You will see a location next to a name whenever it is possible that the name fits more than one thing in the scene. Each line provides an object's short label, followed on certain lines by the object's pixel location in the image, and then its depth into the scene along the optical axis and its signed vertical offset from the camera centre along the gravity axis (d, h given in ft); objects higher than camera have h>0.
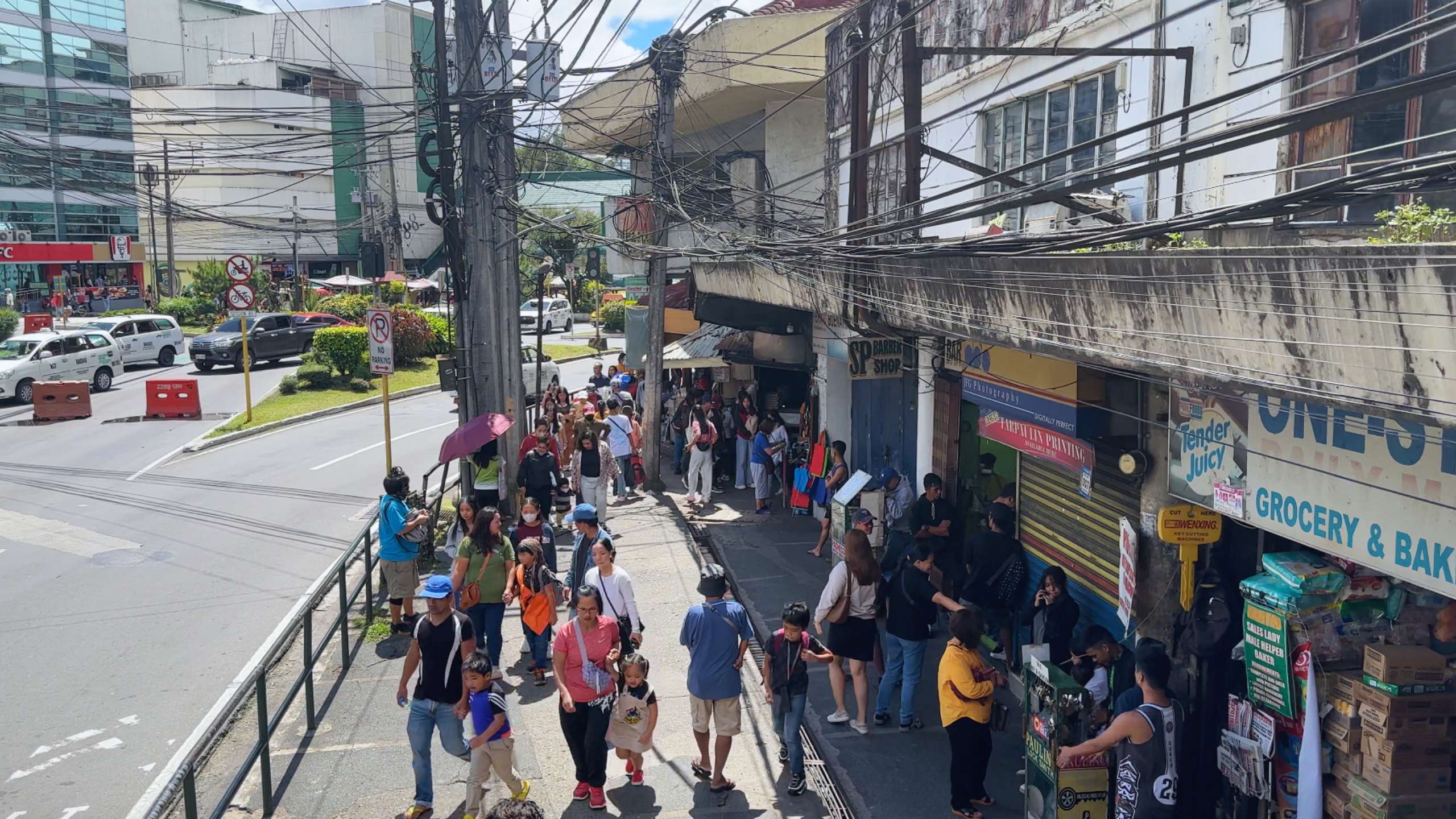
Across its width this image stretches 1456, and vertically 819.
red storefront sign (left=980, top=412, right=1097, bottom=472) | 29.71 -4.48
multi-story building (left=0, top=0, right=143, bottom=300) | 187.32 +26.41
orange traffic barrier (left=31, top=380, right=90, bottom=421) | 85.30 -8.84
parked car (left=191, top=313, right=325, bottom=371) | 110.22 -6.05
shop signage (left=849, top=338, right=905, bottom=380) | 45.57 -3.07
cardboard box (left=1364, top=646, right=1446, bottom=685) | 19.83 -6.63
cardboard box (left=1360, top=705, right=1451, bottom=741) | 19.72 -7.64
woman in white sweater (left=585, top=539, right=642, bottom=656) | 29.14 -7.72
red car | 121.80 -4.03
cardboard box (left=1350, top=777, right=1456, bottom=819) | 19.77 -9.02
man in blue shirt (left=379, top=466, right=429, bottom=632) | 36.86 -8.44
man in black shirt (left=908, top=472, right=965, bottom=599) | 38.65 -8.16
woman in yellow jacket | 24.53 -8.92
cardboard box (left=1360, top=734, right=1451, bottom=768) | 19.66 -8.06
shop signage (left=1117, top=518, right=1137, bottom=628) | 27.12 -6.86
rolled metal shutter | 29.63 -7.06
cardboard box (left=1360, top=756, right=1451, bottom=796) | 19.66 -8.52
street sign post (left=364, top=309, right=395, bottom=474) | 48.98 -2.59
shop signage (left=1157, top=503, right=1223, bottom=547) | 25.58 -5.39
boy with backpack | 26.37 -9.06
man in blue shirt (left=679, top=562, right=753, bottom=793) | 25.96 -8.57
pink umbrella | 44.34 -6.00
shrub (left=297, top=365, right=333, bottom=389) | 100.68 -8.39
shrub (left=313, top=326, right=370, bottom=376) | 102.68 -5.75
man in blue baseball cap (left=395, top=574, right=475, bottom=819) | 24.66 -8.73
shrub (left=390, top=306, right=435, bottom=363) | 118.21 -5.65
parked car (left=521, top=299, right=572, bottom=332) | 185.68 -5.32
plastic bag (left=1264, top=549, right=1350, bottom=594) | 21.36 -5.47
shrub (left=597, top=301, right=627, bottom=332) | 195.00 -6.24
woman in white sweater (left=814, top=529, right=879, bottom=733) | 28.91 -8.23
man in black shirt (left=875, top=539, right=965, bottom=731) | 28.66 -8.39
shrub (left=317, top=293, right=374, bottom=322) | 133.49 -2.92
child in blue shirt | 24.09 -9.55
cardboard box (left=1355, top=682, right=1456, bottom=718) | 19.75 -7.25
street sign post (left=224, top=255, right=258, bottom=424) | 72.90 -0.19
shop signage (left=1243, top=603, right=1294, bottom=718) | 21.71 -7.30
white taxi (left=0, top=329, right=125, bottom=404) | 91.45 -6.54
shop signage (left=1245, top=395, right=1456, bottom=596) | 16.94 -3.35
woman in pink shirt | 25.36 -9.04
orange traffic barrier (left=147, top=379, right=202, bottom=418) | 86.38 -8.94
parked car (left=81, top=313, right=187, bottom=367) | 111.96 -5.54
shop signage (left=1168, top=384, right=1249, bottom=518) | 22.48 -3.43
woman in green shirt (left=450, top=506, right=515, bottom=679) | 32.42 -8.12
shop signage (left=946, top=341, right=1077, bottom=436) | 29.91 -2.94
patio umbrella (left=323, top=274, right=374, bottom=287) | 172.04 -0.07
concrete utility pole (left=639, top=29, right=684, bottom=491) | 59.98 -0.75
